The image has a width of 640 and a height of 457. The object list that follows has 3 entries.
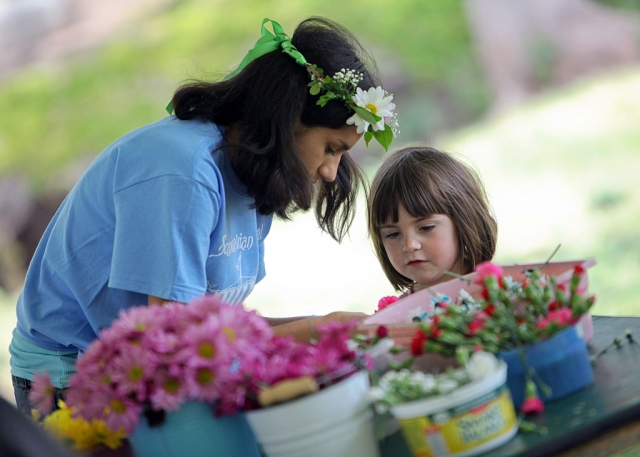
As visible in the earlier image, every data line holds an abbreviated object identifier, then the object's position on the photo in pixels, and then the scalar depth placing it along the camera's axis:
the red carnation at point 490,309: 2.20
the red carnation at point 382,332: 2.23
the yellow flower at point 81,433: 2.21
